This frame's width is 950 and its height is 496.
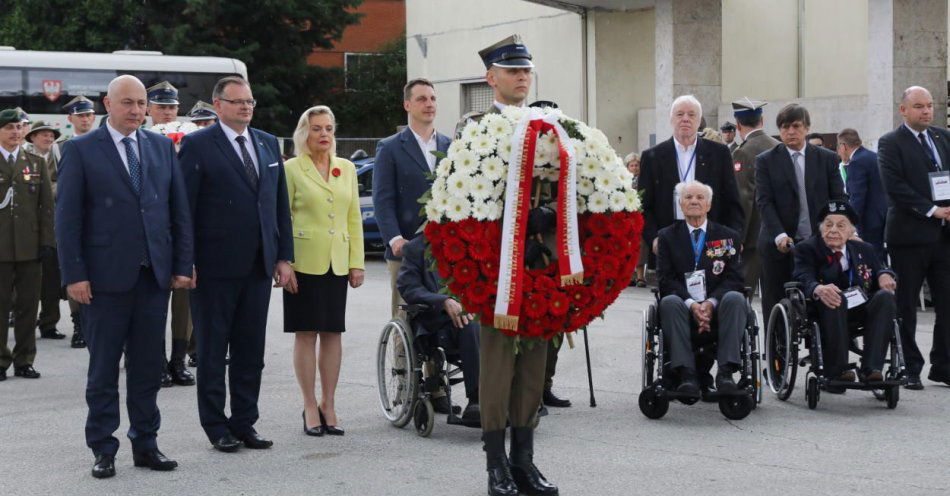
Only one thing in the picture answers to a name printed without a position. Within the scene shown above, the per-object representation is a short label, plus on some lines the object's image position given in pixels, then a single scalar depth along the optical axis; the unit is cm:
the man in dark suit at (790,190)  1839
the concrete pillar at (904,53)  3468
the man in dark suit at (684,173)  1760
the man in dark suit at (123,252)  1322
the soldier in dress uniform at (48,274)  2486
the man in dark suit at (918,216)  1827
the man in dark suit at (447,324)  1499
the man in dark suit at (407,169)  1635
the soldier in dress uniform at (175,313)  1972
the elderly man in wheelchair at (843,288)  1658
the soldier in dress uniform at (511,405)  1199
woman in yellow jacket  1534
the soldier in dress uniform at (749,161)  2138
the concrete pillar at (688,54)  4116
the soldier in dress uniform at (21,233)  2096
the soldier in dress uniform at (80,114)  2273
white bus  5484
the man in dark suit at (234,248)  1427
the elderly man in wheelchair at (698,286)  1601
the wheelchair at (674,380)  1587
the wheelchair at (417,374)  1528
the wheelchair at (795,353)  1646
